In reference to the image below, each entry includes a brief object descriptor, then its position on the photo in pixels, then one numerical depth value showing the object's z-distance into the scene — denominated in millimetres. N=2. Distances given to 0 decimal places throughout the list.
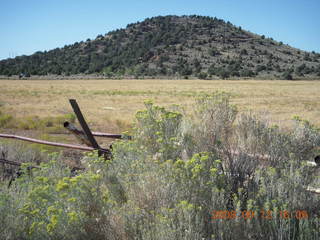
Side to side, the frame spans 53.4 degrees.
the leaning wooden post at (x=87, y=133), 5074
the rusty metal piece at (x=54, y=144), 5550
